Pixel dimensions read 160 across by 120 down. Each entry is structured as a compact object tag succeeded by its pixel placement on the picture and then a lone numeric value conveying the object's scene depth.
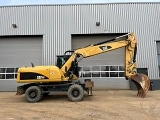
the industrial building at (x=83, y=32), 22.23
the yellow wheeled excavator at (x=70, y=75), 14.52
